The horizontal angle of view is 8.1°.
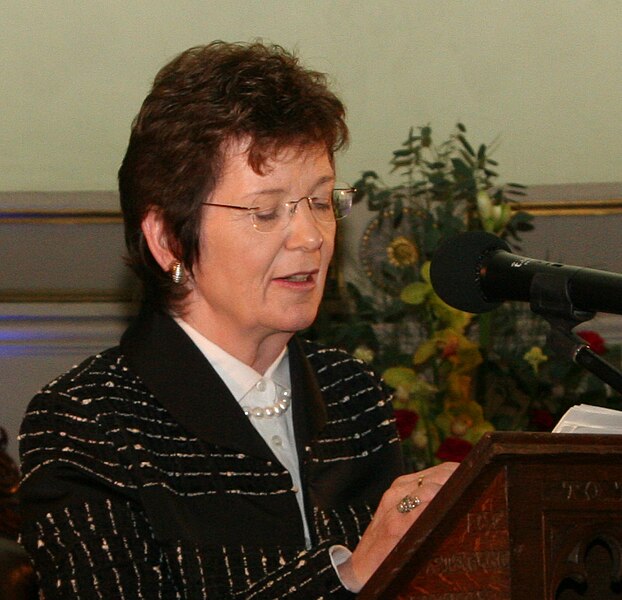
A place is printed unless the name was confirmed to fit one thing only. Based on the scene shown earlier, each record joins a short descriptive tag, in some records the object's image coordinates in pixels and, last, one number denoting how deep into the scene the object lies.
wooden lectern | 3.36
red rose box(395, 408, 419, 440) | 4.29
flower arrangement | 4.36
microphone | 3.42
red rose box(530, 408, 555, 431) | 4.44
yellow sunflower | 4.52
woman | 3.70
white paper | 3.44
